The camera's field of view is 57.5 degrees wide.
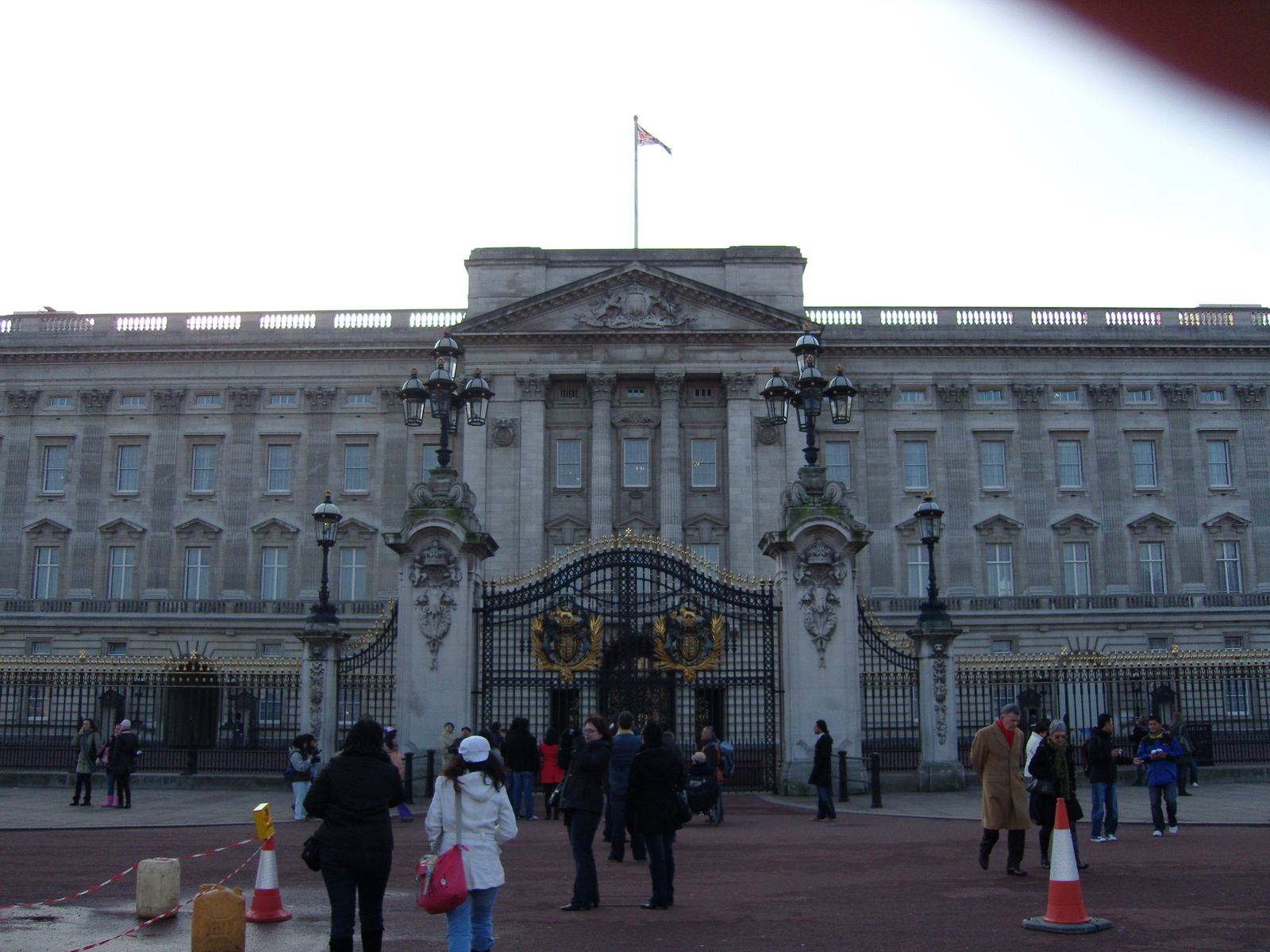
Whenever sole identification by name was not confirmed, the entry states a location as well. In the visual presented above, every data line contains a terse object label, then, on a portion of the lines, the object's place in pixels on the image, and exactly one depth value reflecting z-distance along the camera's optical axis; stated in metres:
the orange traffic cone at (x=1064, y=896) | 9.48
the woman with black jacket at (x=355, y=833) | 7.75
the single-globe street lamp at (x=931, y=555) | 22.11
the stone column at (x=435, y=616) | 20.38
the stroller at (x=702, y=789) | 17.28
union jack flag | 49.50
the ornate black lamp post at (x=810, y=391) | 20.77
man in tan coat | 12.20
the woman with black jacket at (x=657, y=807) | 10.60
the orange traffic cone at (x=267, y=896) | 10.39
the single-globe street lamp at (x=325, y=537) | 22.83
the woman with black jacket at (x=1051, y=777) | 12.62
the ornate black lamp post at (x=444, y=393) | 20.75
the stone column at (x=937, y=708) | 21.94
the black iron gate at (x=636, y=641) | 21.45
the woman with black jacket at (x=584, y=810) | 10.66
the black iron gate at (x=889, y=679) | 21.84
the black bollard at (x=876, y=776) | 19.16
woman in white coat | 7.95
